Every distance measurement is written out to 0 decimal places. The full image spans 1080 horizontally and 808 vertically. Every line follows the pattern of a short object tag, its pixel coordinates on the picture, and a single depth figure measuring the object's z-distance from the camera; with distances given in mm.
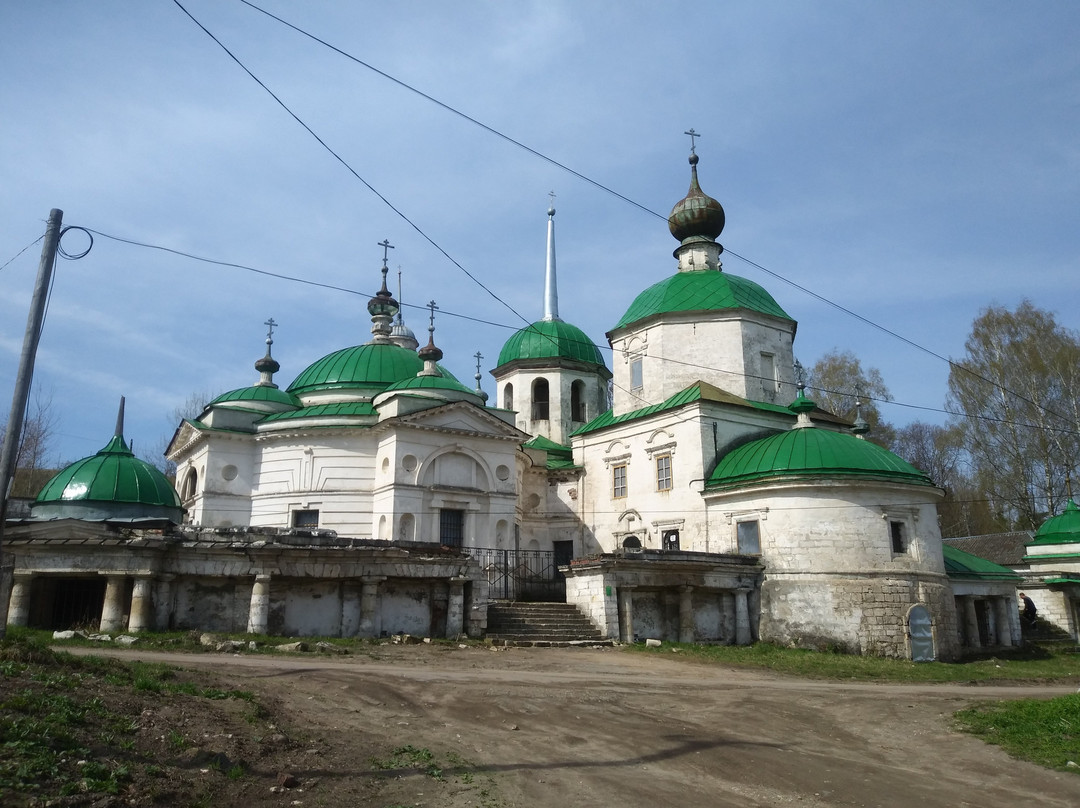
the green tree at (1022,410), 37844
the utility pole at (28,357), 9906
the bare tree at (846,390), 44531
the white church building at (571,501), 19828
